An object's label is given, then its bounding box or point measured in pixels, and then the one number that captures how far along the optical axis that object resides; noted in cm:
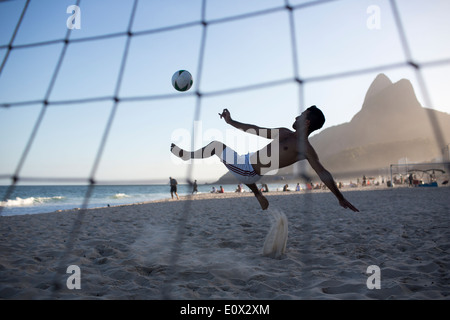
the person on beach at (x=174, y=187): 1392
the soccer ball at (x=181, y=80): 342
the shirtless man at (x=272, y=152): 232
